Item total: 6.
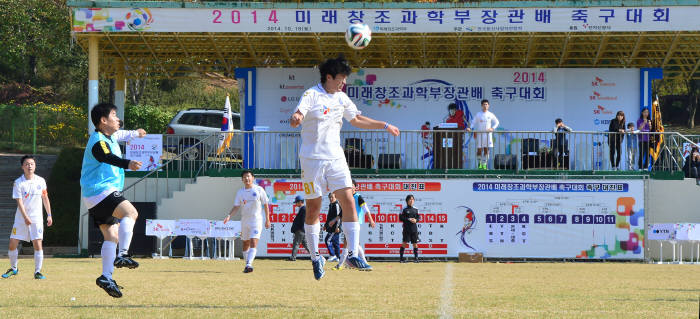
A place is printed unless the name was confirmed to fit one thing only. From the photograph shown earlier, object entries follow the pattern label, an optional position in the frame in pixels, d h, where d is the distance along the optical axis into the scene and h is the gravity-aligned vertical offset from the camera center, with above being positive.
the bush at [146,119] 49.53 +2.55
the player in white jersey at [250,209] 19.12 -0.71
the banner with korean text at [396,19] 26.78 +4.07
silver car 36.03 +1.78
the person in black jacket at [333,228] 22.08 -1.22
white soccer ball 13.42 +1.80
